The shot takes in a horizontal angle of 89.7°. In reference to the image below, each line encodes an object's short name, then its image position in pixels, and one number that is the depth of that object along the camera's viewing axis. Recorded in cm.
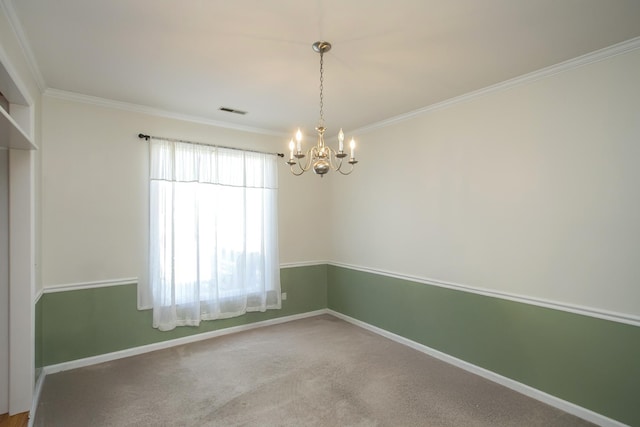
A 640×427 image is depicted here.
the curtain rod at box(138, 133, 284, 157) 349
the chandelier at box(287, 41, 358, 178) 215
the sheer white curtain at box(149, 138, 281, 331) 356
